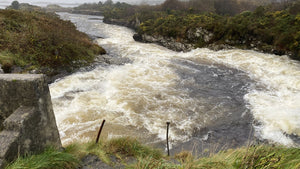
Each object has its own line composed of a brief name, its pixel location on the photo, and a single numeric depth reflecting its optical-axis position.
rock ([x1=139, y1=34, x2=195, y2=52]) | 21.55
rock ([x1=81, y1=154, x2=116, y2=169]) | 3.48
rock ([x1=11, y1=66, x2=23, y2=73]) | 10.98
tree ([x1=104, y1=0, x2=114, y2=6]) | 94.75
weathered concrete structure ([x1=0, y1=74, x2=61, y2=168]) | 2.77
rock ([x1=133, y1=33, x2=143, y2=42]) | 26.40
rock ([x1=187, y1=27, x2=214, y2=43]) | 21.33
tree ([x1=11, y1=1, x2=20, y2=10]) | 58.28
